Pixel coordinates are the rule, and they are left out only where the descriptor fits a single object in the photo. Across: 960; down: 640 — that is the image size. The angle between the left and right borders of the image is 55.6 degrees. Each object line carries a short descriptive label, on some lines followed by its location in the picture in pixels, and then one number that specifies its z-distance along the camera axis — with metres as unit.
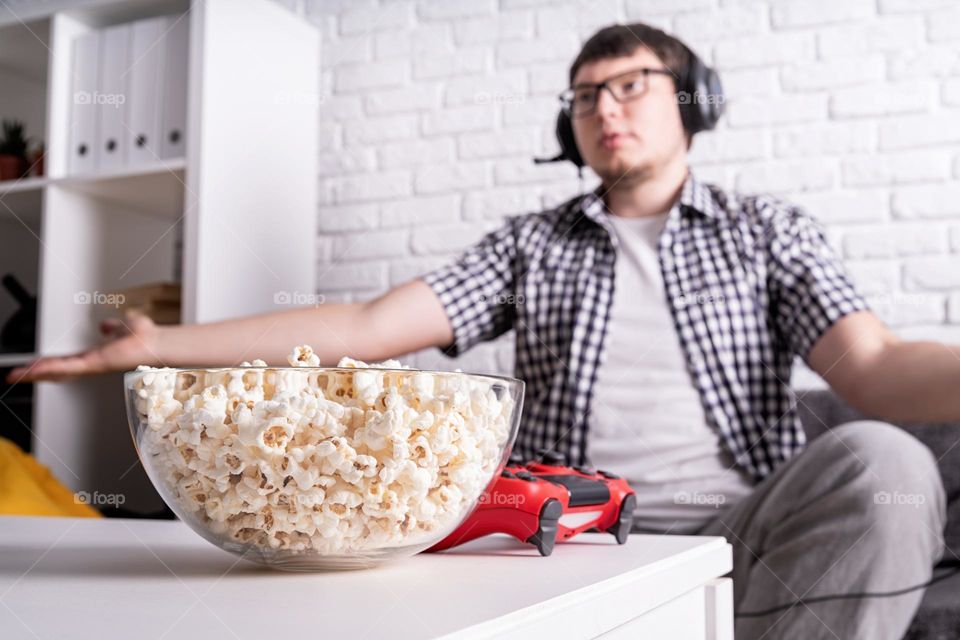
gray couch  1.31
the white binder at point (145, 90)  2.17
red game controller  0.62
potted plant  2.39
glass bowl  0.46
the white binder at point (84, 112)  2.24
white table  0.38
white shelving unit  2.09
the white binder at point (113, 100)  2.21
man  1.34
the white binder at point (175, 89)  2.13
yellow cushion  1.53
